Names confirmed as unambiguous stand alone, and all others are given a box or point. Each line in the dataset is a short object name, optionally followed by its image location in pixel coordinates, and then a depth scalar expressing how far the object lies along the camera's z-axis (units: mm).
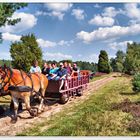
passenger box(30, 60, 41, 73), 6970
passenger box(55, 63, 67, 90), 7258
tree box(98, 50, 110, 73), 26319
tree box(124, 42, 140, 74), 26154
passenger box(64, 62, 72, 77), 8039
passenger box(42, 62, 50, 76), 7599
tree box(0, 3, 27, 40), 10839
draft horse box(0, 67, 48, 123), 5358
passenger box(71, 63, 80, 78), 8556
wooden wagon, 6982
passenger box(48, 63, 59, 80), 7380
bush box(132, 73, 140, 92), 9531
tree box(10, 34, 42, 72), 17847
